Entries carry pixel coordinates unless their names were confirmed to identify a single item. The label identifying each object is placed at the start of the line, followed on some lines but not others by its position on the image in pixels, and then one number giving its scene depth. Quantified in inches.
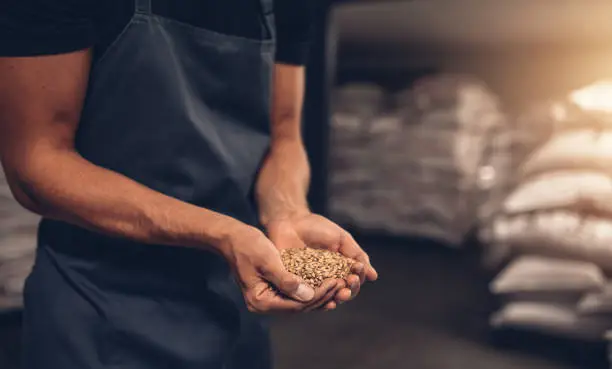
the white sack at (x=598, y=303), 76.9
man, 28.5
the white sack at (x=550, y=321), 78.6
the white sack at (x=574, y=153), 87.7
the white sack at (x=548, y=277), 78.8
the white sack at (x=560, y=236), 80.1
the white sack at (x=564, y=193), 83.3
